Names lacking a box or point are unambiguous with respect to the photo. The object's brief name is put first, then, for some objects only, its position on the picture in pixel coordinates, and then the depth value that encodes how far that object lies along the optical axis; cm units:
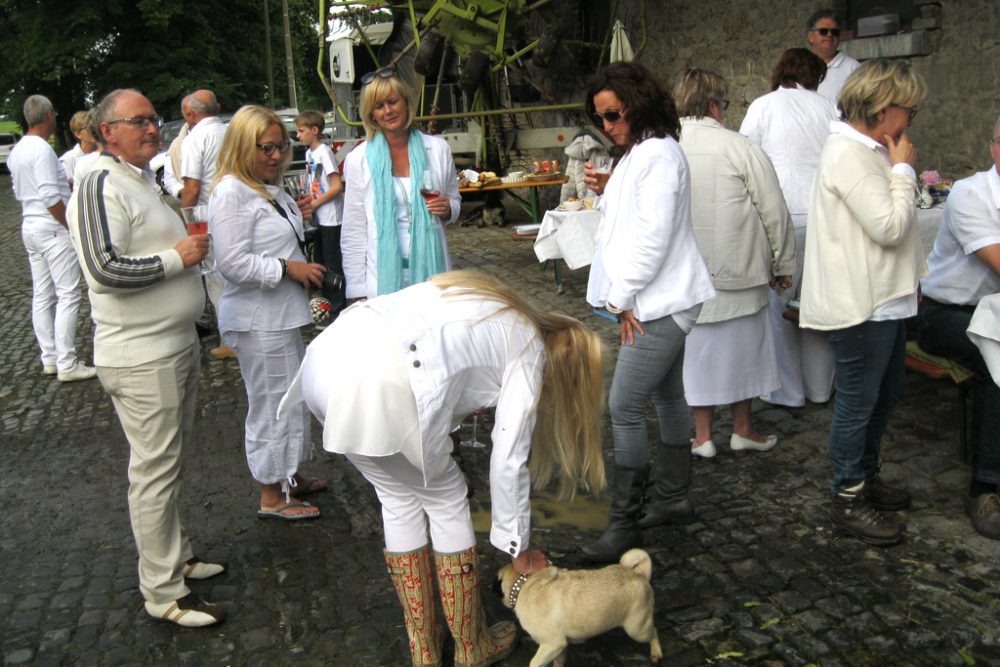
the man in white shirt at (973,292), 392
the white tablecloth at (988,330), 382
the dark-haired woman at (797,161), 527
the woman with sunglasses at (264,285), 391
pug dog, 285
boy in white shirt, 795
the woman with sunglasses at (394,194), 429
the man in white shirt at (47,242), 686
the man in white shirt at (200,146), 684
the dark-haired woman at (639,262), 346
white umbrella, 1164
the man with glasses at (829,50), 586
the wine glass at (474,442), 512
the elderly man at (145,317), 327
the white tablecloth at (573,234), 760
